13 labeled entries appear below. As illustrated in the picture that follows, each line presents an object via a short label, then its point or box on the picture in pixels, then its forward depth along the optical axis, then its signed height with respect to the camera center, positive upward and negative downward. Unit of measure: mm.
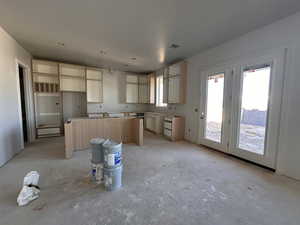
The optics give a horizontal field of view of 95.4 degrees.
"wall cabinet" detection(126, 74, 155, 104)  6770 +678
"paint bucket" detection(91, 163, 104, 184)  2236 -1160
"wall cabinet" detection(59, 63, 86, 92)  5176 +930
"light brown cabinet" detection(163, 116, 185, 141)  4785 -910
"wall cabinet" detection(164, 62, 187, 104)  4781 +722
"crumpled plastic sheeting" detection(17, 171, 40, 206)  1760 -1231
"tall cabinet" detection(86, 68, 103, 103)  5656 +696
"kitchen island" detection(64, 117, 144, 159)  3351 -852
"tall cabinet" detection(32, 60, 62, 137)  4848 +108
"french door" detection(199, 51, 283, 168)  2674 -101
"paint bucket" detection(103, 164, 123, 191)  2021 -1139
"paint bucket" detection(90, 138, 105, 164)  2238 -828
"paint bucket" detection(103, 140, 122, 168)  1979 -773
